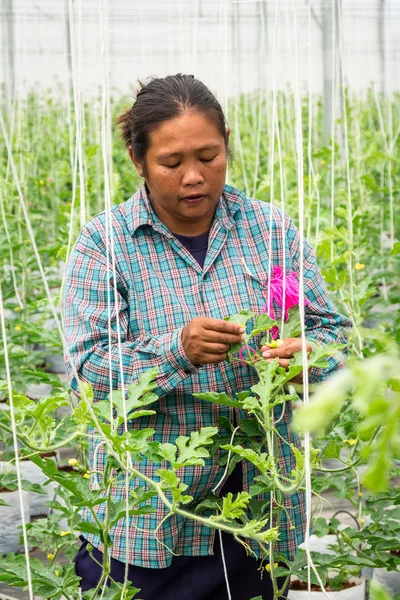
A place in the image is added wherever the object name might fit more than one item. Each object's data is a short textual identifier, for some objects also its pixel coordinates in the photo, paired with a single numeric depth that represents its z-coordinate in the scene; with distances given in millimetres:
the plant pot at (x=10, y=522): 3130
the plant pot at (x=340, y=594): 2668
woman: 2129
